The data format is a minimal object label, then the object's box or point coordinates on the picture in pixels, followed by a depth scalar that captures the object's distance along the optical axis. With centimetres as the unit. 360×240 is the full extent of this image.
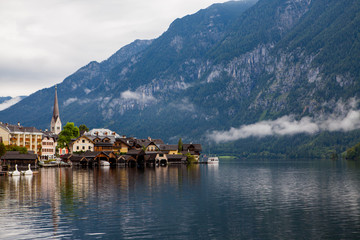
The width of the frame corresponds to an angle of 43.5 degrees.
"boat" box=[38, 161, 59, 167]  19649
